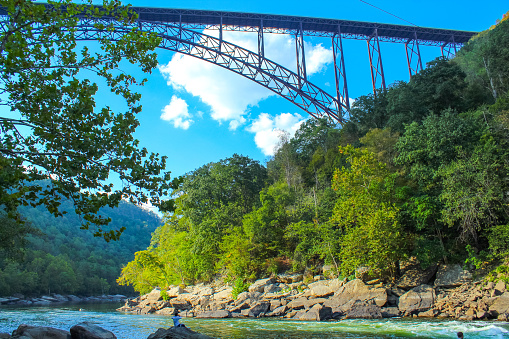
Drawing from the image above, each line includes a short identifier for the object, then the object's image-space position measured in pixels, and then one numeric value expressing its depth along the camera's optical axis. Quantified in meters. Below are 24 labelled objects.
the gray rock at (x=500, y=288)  16.82
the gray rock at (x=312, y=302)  21.07
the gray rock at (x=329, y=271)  24.28
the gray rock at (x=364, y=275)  22.19
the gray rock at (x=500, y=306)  15.42
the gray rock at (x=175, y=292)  32.97
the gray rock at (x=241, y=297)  24.93
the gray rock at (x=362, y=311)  17.94
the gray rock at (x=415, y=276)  20.44
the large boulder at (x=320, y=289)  22.33
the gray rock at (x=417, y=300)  18.19
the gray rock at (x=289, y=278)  26.27
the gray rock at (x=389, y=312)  18.09
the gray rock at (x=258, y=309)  21.86
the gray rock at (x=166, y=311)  28.15
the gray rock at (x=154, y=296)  34.88
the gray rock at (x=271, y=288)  25.23
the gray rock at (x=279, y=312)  21.20
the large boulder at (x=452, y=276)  19.18
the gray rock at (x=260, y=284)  26.03
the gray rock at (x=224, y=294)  27.97
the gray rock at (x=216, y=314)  22.40
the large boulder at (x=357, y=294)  19.82
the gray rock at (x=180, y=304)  29.08
